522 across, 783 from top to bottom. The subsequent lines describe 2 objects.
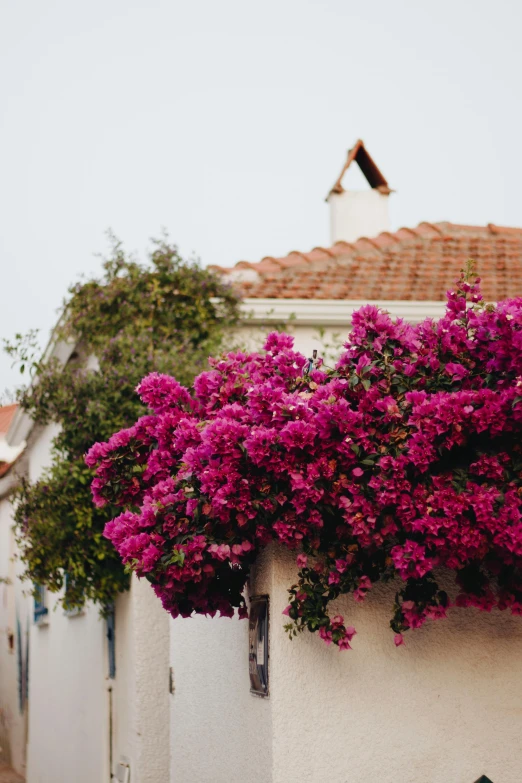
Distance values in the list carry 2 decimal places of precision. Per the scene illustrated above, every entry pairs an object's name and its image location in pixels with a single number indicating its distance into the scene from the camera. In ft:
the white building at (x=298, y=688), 15.65
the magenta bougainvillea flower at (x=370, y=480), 14.11
